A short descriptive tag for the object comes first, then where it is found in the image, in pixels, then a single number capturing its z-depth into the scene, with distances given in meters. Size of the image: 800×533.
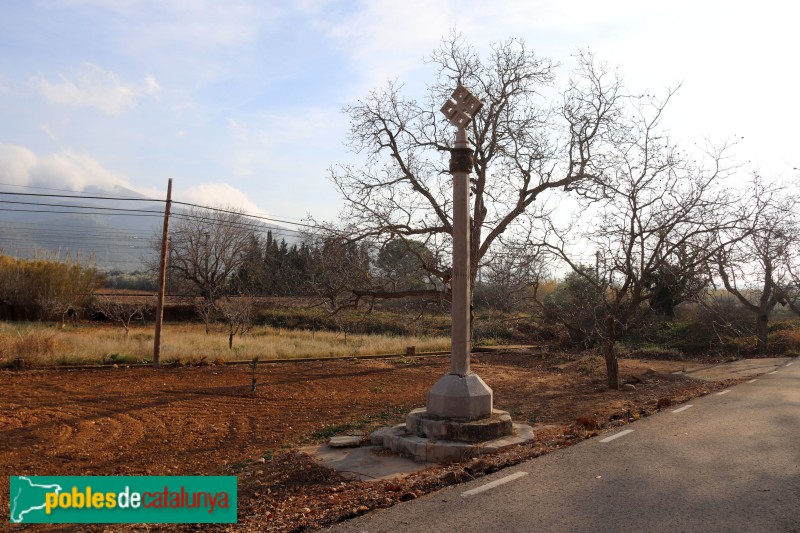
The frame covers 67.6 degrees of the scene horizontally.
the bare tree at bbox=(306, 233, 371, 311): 19.22
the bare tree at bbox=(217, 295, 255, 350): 26.16
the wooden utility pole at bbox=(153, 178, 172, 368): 17.94
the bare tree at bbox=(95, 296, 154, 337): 37.62
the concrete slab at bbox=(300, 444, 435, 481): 6.90
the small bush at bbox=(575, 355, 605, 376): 20.00
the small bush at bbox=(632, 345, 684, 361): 27.04
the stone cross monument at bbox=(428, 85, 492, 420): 7.93
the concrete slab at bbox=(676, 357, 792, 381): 17.67
